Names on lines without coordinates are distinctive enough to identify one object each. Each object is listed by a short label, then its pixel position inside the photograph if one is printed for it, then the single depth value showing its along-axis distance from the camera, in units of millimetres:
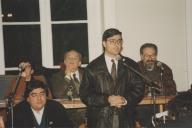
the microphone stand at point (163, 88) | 6285
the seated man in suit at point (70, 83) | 6516
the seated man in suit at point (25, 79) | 6356
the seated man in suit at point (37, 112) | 5426
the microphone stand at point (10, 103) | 4781
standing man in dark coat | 5156
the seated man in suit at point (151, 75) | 6516
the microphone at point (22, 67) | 5244
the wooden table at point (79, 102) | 6109
